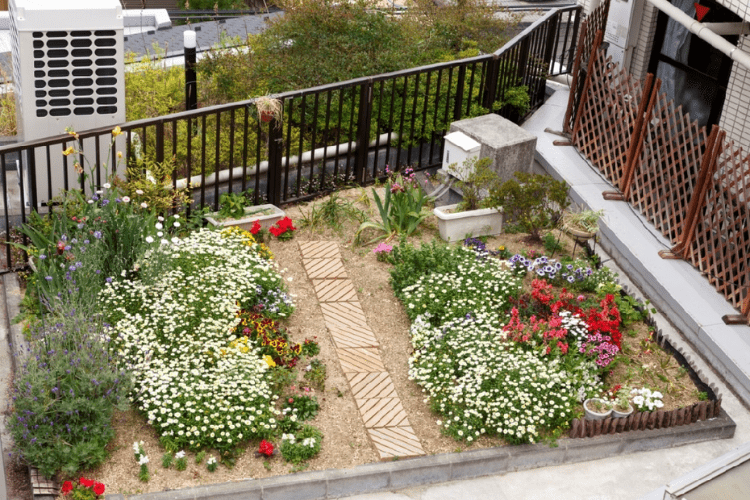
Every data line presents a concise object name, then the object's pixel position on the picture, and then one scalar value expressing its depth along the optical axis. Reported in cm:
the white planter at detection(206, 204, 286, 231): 923
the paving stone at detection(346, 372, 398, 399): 761
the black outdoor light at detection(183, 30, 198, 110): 1157
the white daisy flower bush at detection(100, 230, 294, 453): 687
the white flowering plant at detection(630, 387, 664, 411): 745
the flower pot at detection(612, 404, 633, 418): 734
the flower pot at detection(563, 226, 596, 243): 927
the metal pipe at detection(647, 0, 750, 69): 859
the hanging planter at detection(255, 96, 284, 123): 926
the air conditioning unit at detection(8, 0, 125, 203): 830
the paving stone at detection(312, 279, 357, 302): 873
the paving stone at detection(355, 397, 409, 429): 731
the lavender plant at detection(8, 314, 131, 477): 644
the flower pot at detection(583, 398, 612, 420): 729
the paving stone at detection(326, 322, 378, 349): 816
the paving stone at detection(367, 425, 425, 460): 700
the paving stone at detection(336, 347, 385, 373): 789
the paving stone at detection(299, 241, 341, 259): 928
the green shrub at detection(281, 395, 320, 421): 721
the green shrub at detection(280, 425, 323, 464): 682
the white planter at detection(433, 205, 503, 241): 952
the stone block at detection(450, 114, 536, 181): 1010
